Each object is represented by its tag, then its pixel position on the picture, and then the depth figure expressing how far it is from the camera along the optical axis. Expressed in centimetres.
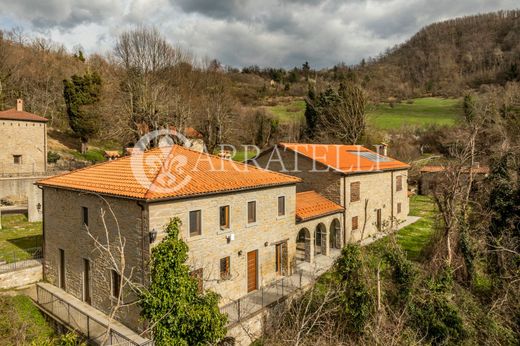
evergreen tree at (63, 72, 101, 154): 4584
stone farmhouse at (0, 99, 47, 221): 3138
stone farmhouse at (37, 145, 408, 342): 1320
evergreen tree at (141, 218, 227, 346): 1081
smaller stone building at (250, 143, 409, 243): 2362
